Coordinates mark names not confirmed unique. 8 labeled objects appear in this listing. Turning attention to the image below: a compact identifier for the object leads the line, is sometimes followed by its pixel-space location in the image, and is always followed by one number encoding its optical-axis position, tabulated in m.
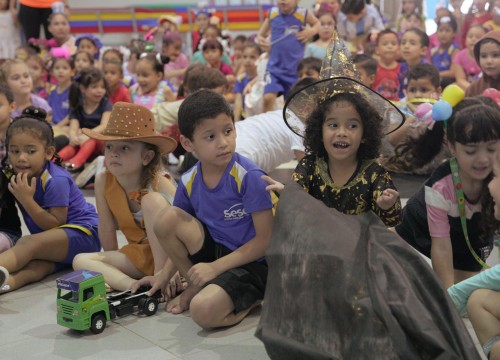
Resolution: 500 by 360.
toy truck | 2.77
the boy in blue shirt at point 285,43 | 6.89
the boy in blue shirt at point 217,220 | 2.87
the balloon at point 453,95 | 3.14
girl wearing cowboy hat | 3.23
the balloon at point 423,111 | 3.97
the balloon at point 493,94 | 3.28
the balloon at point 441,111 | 3.05
